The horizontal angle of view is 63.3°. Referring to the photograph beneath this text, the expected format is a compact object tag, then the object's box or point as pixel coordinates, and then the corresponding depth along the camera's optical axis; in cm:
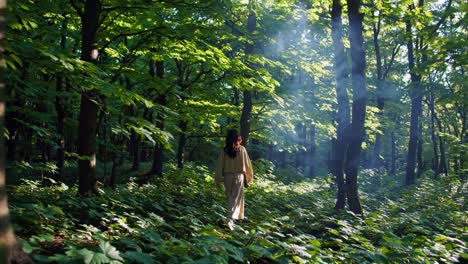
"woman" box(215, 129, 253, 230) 811
